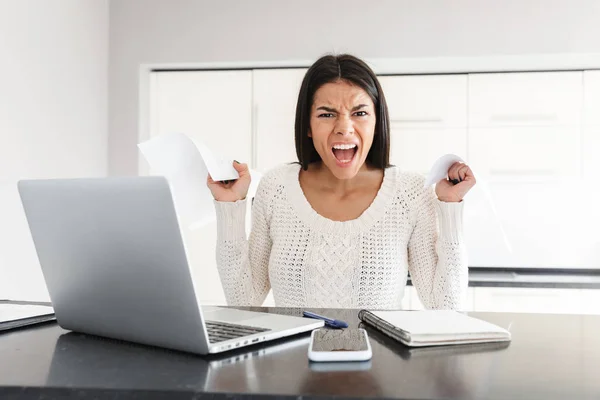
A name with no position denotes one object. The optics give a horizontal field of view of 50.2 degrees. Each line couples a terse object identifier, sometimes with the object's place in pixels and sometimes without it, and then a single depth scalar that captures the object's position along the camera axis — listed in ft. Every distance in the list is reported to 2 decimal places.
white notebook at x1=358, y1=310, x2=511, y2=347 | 2.79
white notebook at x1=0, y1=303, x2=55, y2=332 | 3.29
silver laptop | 2.49
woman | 4.95
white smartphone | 2.47
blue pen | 3.24
